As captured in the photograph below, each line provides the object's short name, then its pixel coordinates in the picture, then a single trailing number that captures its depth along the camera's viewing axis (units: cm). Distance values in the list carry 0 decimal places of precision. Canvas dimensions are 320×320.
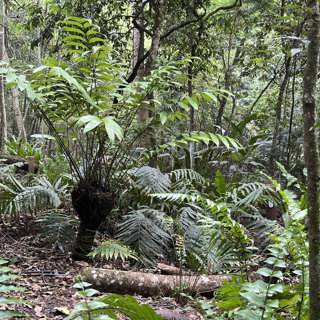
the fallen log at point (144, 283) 365
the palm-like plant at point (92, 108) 389
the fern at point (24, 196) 454
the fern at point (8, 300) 161
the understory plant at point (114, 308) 176
